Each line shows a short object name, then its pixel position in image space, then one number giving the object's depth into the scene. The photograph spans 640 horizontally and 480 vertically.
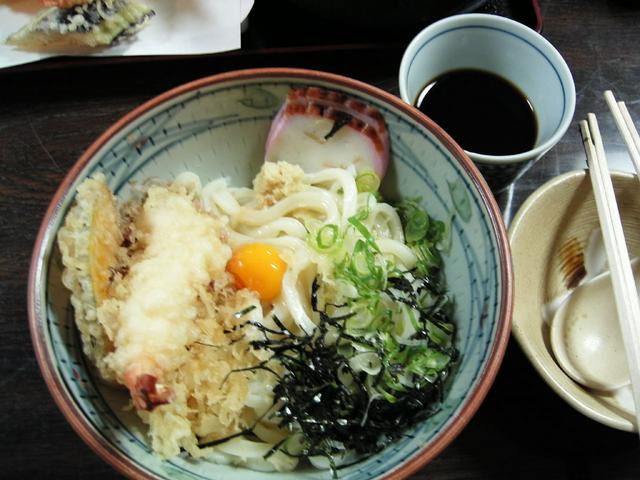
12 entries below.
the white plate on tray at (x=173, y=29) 0.38
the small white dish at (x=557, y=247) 0.29
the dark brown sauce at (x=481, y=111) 0.33
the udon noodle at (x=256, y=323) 0.24
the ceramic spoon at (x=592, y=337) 0.29
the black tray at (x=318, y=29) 0.38
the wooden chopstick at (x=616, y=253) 0.27
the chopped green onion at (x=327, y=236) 0.28
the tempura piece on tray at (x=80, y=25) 0.38
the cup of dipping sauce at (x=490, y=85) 0.32
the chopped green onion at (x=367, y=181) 0.30
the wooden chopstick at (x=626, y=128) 0.32
